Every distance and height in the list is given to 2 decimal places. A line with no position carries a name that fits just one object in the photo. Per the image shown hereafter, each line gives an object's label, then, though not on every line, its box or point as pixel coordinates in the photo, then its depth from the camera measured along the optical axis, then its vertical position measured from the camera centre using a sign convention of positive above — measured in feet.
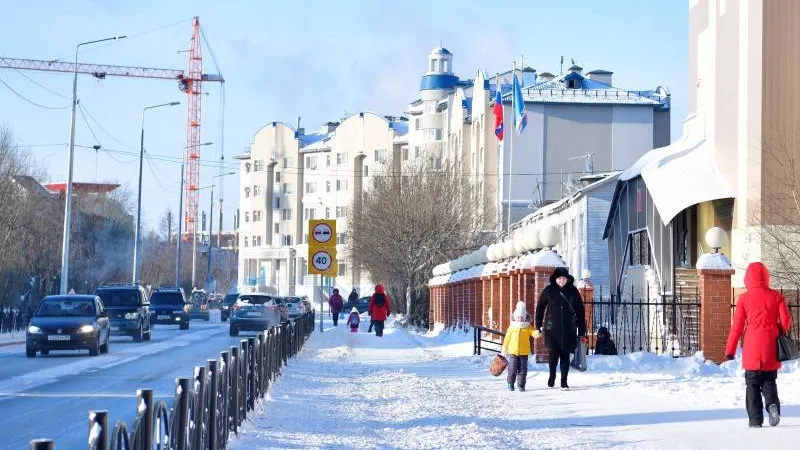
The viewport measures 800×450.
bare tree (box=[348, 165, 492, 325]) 205.98 +13.45
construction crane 442.46 +67.31
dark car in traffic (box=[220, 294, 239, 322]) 237.66 +0.21
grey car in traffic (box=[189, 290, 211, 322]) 247.29 -0.07
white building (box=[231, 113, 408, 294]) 430.20 +40.65
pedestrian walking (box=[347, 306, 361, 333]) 159.02 -1.28
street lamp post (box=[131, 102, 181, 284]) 209.67 +11.97
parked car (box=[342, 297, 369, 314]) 331.18 +0.41
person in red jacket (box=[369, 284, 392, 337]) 147.13 +0.00
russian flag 201.26 +30.66
